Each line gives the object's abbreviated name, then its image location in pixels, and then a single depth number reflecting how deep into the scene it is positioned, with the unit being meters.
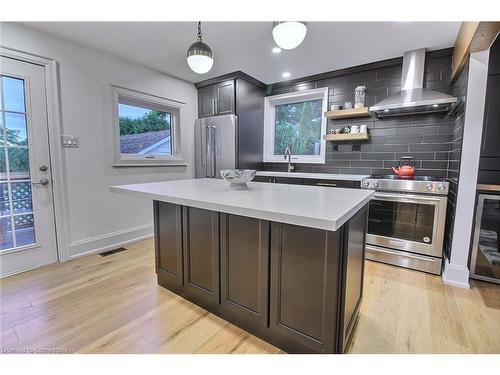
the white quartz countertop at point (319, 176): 2.81
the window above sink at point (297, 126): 3.64
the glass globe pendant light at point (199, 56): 1.70
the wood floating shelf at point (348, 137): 3.07
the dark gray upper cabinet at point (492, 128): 2.02
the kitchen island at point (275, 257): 1.14
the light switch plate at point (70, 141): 2.51
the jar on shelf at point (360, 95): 3.07
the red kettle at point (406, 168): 2.72
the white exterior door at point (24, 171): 2.21
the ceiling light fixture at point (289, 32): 1.37
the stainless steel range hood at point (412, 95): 2.53
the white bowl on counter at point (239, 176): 1.76
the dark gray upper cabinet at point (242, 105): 3.46
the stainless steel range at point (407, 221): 2.32
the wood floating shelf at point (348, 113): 2.98
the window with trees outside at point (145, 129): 3.08
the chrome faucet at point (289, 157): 3.75
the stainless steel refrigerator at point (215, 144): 3.47
